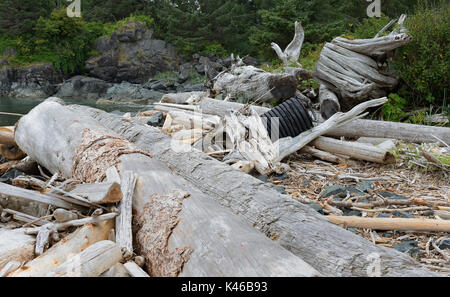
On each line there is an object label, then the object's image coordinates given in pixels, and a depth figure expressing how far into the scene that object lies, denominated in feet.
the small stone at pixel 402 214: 8.99
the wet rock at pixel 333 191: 10.77
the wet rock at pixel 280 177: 12.85
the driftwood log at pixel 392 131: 15.42
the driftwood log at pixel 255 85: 22.26
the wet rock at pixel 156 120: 21.73
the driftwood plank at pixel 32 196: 7.59
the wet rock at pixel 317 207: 9.41
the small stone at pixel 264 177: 12.48
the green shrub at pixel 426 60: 18.33
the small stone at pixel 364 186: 11.23
